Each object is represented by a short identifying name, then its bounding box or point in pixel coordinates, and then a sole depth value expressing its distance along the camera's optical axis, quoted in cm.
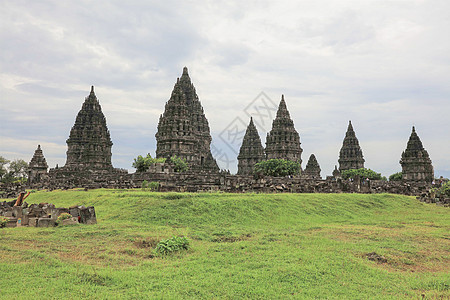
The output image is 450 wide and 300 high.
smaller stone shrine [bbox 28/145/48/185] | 5303
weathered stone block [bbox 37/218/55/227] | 1440
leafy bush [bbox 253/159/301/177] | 5781
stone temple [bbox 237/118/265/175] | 7600
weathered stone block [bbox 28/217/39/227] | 1452
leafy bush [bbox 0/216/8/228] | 1429
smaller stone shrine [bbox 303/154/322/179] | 7075
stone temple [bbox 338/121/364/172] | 7456
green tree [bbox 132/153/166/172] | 4422
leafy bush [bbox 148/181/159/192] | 2574
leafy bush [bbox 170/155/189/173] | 4596
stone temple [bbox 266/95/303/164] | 6725
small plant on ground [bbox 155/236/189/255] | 998
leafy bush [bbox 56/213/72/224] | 1454
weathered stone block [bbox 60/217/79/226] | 1445
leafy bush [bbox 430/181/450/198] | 3134
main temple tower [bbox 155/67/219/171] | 5500
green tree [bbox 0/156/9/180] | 6462
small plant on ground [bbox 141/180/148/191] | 2731
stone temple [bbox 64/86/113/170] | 5925
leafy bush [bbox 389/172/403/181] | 7150
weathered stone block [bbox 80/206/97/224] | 1483
